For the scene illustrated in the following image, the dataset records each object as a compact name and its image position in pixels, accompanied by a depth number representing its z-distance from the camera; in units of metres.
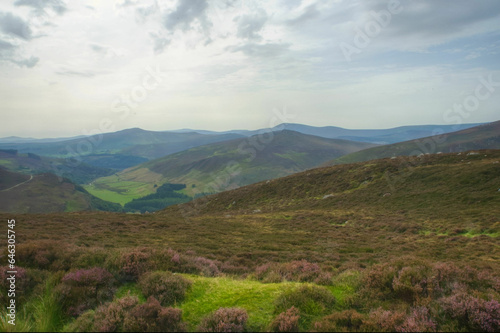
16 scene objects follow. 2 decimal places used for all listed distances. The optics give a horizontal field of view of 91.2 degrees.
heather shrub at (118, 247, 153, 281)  8.27
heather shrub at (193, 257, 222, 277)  9.84
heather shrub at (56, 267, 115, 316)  6.55
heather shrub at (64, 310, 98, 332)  5.65
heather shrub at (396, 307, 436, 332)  5.57
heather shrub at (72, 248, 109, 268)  8.69
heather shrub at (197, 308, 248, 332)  5.59
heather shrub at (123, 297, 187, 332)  5.50
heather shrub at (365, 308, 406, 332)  5.69
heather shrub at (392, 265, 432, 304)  7.02
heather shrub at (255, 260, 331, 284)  9.18
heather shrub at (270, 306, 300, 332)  5.70
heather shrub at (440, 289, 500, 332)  5.70
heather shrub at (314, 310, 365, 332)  5.65
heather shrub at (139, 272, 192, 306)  7.00
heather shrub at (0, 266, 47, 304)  6.89
